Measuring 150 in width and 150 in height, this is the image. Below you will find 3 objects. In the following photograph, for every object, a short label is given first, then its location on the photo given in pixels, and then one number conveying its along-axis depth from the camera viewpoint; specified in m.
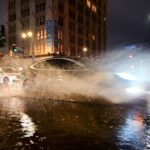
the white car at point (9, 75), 9.10
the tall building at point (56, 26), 38.50
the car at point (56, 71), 6.86
